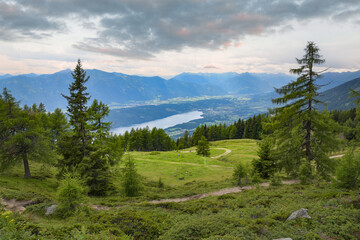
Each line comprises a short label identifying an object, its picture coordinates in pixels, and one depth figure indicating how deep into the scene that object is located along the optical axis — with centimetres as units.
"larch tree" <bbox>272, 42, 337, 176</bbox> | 1855
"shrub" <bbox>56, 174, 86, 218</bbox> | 1373
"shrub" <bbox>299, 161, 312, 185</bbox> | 1895
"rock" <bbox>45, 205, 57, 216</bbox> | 1418
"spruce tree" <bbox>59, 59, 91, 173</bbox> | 2211
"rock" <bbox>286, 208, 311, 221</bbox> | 1002
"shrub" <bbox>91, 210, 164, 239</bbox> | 1038
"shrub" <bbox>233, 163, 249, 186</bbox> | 2184
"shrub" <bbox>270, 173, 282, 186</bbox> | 1959
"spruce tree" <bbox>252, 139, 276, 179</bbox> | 2291
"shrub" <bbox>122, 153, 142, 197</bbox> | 2017
